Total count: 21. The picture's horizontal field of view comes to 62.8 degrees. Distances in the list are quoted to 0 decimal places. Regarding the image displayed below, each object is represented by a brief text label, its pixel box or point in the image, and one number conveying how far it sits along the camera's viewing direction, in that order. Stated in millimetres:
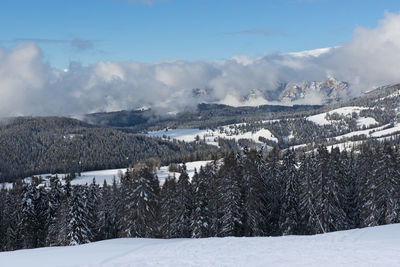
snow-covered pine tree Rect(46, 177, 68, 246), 56000
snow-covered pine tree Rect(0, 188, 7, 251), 66662
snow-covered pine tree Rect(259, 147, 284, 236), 57312
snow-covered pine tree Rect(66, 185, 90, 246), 53719
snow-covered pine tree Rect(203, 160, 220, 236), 52688
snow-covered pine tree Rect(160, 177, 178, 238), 57094
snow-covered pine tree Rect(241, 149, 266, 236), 49656
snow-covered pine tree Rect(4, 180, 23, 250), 62406
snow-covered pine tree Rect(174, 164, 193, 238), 56044
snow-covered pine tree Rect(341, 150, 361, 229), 59669
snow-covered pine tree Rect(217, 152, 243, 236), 48594
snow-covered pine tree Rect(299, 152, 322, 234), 51312
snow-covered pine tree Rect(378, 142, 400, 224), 47369
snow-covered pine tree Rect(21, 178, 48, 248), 61888
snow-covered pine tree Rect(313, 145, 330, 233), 50312
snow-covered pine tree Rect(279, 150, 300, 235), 55031
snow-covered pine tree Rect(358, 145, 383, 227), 49562
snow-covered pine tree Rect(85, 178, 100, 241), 60928
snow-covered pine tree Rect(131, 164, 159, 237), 49000
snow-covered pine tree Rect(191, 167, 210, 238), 52156
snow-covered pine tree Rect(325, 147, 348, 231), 50656
